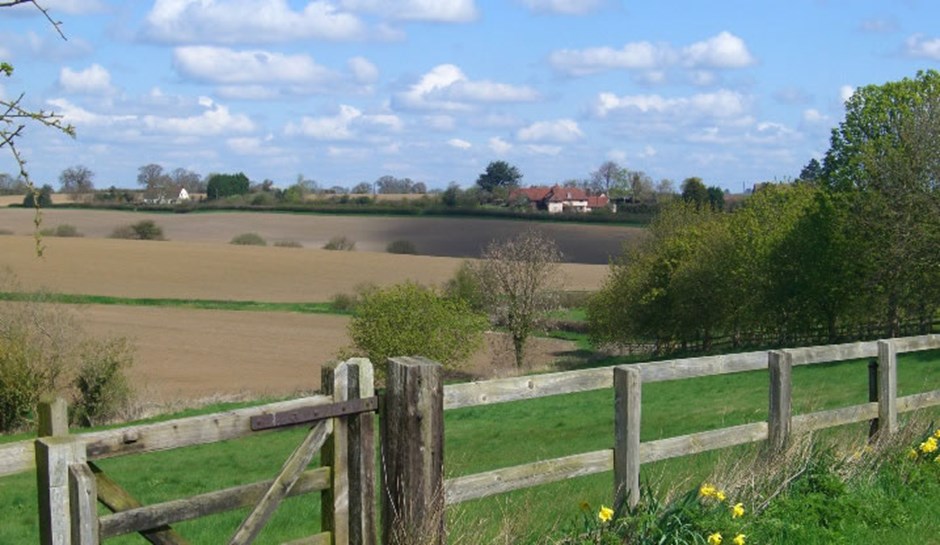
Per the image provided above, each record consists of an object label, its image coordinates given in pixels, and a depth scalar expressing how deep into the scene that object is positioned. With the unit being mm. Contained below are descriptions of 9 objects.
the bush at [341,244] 108938
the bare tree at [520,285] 55656
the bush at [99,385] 33875
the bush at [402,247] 107688
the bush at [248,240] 110250
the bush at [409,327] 44281
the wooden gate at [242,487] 4934
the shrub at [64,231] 105062
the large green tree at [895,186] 40562
